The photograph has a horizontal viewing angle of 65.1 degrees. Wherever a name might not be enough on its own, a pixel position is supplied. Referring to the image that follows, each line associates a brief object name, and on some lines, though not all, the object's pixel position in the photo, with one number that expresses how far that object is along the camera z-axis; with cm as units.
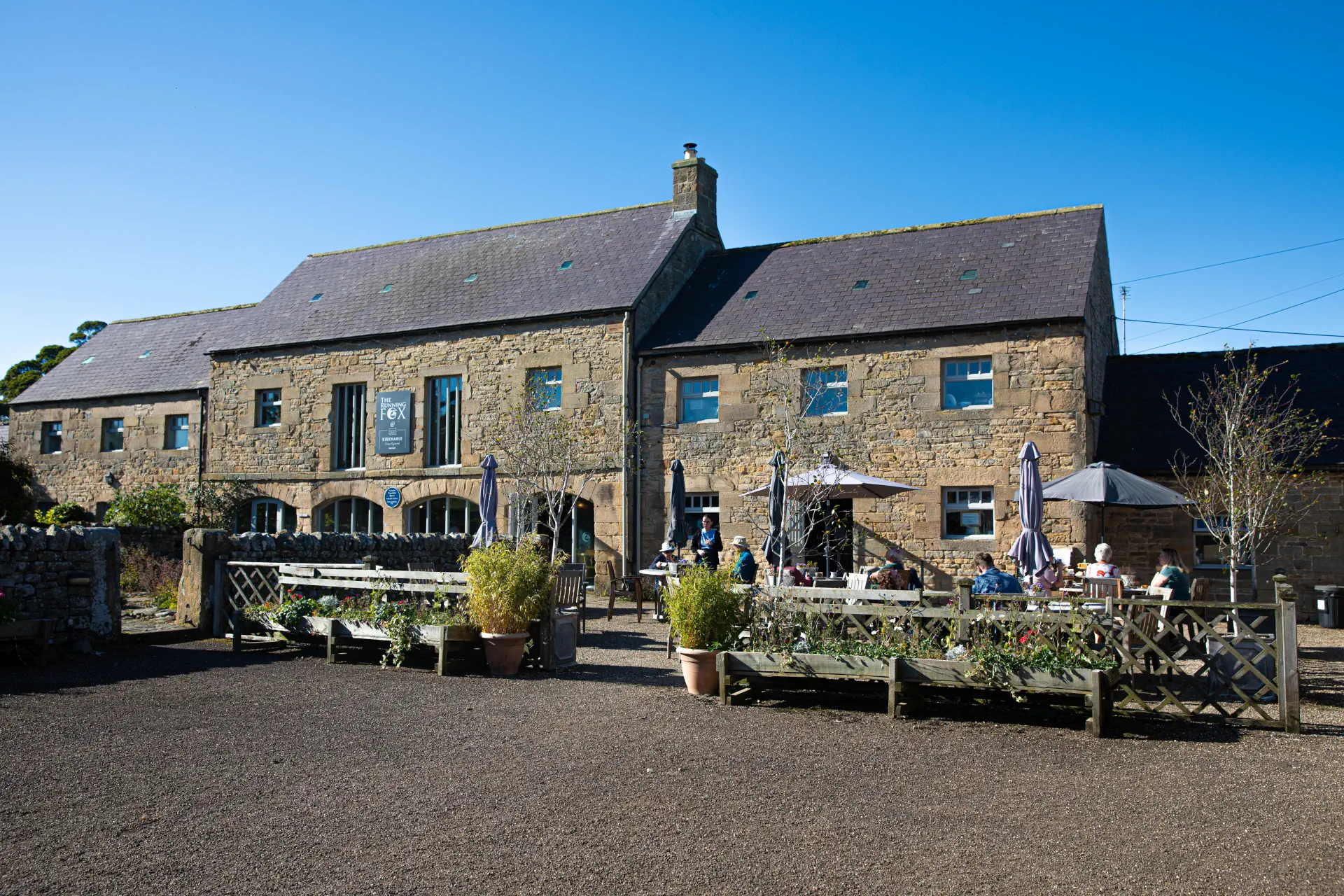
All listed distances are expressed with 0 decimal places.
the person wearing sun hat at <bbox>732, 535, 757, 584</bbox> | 1339
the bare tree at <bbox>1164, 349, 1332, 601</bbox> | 1616
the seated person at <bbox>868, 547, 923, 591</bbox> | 1205
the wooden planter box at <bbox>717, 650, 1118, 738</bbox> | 782
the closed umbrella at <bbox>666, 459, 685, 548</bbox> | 1684
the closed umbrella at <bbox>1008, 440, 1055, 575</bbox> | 1208
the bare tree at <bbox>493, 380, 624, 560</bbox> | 2033
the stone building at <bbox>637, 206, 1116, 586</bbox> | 1795
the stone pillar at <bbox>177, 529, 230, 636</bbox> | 1341
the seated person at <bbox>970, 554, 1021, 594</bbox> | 1008
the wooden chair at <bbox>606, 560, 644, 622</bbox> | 1596
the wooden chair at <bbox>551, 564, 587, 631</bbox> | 1173
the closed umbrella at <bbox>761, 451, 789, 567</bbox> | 1313
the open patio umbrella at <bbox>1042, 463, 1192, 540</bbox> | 1348
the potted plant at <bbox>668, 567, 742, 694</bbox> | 934
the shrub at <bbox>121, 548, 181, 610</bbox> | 1636
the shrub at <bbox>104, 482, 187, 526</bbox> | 2378
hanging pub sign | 2292
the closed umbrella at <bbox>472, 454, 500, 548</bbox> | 1672
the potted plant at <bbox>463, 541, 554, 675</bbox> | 1046
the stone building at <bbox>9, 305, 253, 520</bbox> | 2695
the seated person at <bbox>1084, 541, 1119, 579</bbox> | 1252
